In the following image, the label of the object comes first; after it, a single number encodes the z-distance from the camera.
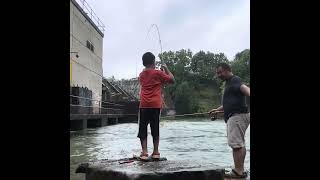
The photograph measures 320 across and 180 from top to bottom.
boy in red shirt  3.08
